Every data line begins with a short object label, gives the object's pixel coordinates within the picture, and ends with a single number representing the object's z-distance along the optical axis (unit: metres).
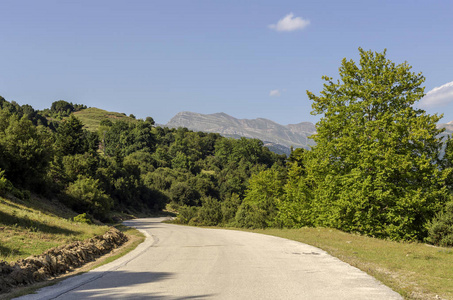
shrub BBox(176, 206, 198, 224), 54.75
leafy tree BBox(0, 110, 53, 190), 39.88
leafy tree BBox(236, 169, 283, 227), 42.47
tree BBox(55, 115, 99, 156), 70.00
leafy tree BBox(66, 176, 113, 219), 43.38
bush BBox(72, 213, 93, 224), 32.50
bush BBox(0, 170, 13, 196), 30.25
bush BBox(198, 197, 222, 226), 50.54
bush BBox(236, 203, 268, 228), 42.16
